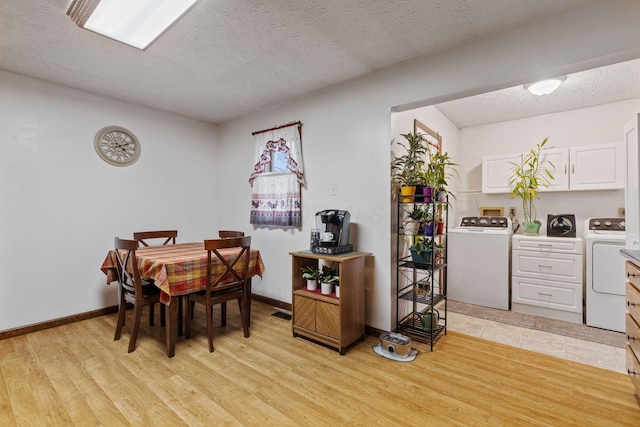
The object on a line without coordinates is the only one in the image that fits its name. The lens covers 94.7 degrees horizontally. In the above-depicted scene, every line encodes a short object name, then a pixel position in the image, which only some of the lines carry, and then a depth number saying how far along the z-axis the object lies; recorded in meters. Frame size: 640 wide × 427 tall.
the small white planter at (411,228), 2.67
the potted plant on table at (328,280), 2.50
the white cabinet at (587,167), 3.21
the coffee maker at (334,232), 2.62
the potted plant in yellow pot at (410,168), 2.57
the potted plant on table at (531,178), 3.59
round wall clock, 3.25
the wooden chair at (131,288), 2.32
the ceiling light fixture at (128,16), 1.78
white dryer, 2.75
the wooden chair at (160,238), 2.94
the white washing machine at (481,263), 3.42
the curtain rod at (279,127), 3.31
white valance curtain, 3.34
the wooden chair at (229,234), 3.42
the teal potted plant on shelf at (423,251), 2.53
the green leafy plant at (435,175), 2.53
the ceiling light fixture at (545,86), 2.73
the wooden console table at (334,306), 2.39
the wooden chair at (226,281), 2.40
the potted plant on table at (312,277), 2.64
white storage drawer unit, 3.02
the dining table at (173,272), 2.22
